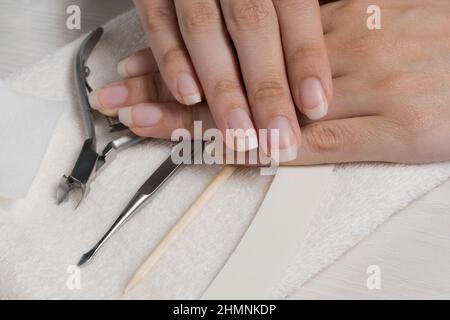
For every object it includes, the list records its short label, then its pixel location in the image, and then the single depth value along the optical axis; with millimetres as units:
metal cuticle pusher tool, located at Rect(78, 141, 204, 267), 591
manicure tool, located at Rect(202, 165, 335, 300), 568
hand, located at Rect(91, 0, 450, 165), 657
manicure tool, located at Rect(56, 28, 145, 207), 636
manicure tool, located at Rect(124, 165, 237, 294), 574
